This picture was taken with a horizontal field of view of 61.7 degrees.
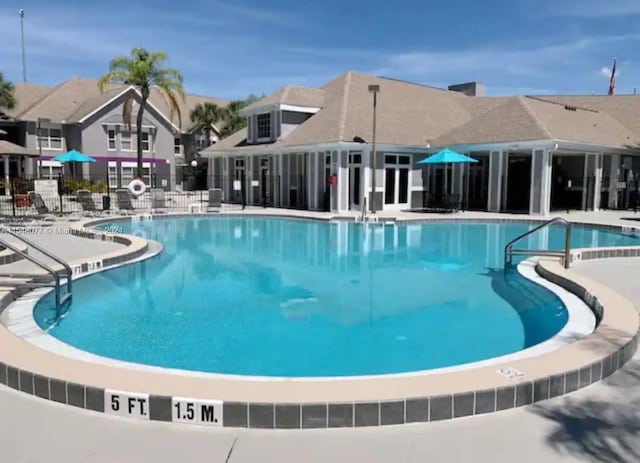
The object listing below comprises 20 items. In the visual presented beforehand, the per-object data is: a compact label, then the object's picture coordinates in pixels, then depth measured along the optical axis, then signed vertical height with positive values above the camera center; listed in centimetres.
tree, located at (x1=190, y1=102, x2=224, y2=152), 4261 +503
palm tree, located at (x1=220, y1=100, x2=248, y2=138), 4369 +454
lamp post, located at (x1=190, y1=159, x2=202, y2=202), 4153 -3
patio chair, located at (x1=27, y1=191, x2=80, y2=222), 1888 -121
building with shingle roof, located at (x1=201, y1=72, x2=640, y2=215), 2219 +129
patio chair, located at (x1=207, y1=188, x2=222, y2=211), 2366 -94
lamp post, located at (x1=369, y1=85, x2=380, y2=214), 2021 +41
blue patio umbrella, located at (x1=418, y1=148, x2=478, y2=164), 2114 +83
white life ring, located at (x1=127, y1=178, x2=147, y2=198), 2419 -48
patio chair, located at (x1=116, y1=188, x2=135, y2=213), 2186 -97
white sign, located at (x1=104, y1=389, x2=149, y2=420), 375 -160
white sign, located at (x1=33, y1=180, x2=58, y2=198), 2050 -39
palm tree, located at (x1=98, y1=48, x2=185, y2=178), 2891 +562
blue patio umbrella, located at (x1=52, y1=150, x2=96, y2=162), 2512 +90
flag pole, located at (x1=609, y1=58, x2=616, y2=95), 4291 +801
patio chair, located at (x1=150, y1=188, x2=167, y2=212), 2352 -100
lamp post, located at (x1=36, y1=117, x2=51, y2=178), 3584 +223
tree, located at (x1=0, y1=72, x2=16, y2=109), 3491 +543
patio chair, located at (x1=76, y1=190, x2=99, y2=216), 2117 -98
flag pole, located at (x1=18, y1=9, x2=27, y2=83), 5898 +1251
